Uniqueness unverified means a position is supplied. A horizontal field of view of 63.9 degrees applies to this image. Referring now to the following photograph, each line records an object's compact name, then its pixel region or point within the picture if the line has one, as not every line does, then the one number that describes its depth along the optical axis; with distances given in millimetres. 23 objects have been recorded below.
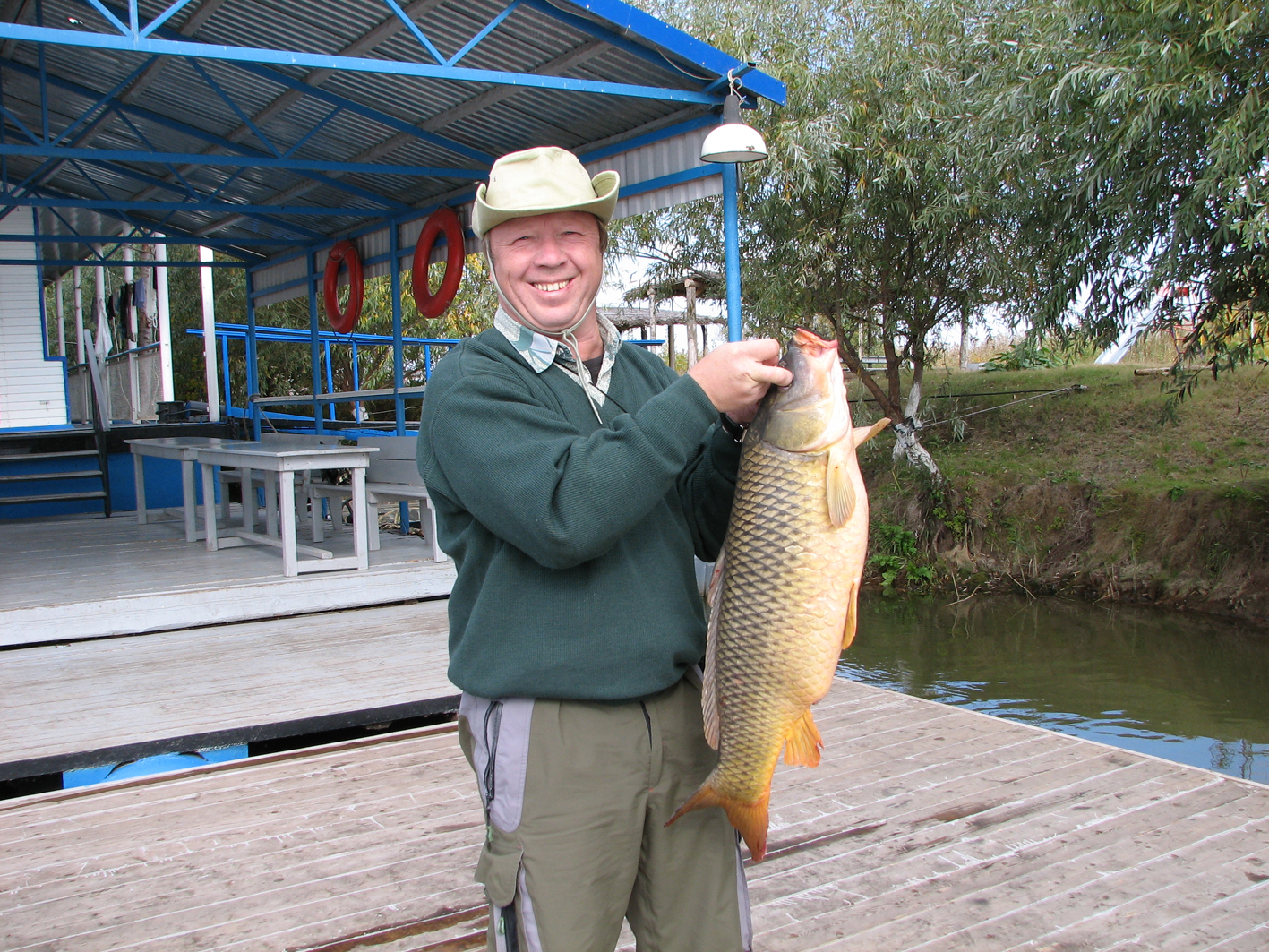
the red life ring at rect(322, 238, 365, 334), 11086
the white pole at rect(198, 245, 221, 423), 13992
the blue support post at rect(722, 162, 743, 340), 6914
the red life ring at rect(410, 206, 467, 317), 9320
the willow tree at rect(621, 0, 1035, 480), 12109
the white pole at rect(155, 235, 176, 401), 13898
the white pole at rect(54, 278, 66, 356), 14806
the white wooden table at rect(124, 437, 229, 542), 8208
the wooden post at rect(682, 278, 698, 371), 18088
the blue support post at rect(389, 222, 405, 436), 10812
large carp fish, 1596
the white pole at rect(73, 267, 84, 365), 16047
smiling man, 1553
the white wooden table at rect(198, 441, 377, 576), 6605
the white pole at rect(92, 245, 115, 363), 17297
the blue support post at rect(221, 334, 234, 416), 14621
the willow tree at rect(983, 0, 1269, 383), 8023
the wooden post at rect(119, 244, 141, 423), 15727
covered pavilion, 6422
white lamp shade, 6184
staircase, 11773
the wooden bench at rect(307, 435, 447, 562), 7566
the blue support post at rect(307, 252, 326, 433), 11984
